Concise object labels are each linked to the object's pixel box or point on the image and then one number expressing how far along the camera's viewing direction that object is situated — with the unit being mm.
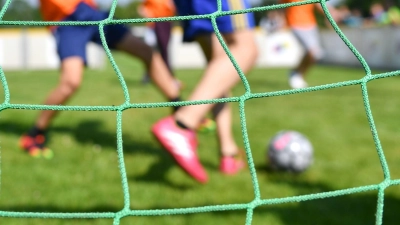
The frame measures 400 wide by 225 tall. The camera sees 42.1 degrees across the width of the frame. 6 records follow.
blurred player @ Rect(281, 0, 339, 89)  5769
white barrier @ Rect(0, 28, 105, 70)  14822
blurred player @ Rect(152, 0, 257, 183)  2330
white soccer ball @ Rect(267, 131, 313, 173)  2768
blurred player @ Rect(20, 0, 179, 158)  2967
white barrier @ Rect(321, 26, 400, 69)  11484
